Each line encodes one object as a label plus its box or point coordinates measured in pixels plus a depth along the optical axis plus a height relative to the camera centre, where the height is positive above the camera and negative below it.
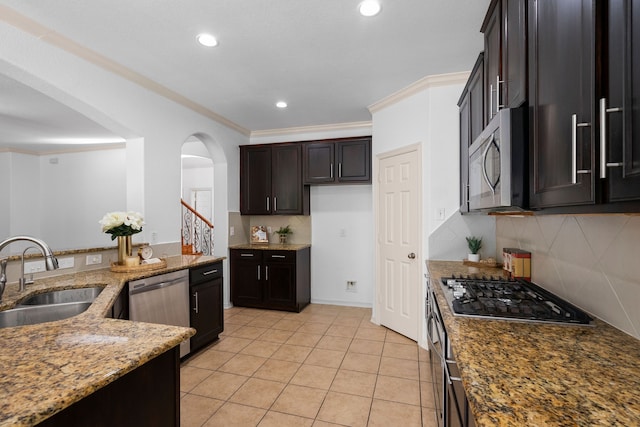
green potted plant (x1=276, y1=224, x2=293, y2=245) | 4.69 -0.34
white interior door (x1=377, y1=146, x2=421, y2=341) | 3.18 -0.34
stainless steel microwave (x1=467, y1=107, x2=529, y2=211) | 1.20 +0.20
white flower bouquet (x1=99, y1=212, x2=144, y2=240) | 2.46 -0.10
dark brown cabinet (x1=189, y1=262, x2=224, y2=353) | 2.89 -0.91
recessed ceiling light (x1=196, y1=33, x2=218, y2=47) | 2.26 +1.28
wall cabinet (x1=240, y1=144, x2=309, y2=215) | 4.46 +0.44
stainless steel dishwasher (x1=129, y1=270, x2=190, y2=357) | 2.32 -0.72
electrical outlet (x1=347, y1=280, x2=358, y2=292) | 4.51 -1.12
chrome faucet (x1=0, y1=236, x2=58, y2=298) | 1.52 -0.22
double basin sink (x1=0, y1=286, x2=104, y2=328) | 1.60 -0.55
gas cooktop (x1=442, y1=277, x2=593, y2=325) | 1.31 -0.46
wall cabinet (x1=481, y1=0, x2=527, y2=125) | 1.29 +0.76
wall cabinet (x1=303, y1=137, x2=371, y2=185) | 4.15 +0.67
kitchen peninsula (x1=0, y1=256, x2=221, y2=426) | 0.73 -0.45
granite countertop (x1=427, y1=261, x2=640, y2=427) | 0.71 -0.48
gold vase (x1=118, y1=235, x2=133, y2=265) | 2.57 -0.30
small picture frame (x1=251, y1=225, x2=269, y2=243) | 4.78 -0.38
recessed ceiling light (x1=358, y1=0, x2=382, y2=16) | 1.91 +1.29
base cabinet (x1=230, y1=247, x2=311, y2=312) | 4.21 -0.95
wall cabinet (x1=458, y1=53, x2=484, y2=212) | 2.07 +0.70
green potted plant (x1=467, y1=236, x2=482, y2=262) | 2.81 -0.36
